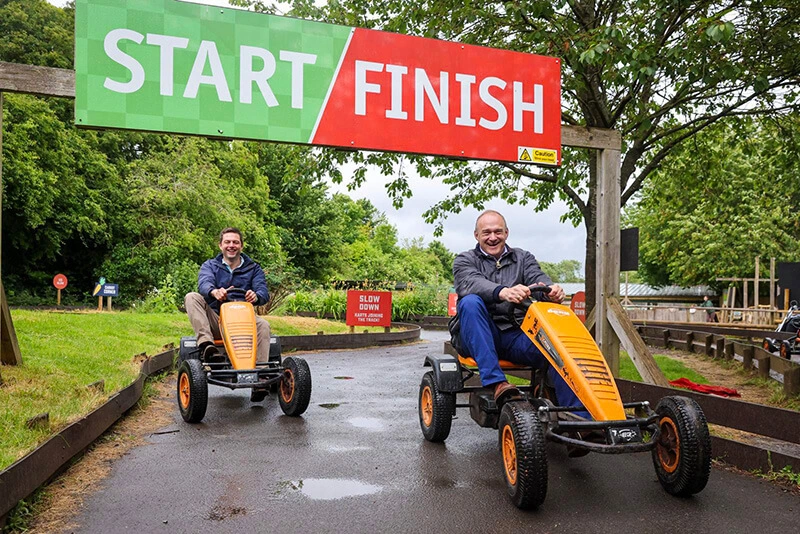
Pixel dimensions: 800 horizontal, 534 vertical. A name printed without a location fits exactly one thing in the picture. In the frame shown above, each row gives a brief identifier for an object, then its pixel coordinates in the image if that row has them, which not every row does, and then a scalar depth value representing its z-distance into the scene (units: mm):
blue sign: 16625
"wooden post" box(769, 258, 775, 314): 26547
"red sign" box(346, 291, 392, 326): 14703
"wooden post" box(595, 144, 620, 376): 6582
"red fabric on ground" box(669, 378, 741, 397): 6766
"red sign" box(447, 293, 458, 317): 18791
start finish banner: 5520
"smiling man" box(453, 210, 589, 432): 4211
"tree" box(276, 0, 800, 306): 6799
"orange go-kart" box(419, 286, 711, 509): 3412
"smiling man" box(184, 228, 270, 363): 6172
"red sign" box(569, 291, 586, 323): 12141
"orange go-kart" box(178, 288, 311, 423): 5453
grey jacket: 4582
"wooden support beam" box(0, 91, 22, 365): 5910
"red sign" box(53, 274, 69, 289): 19170
